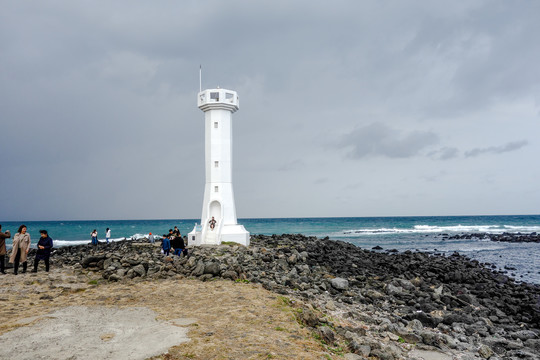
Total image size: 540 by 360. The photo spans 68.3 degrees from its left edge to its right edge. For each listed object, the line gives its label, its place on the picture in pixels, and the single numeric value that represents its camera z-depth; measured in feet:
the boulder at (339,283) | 46.17
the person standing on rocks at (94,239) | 98.84
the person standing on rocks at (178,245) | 55.83
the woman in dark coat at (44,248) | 45.11
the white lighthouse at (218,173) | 70.69
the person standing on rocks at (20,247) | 42.52
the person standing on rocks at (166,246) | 57.57
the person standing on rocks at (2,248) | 42.91
